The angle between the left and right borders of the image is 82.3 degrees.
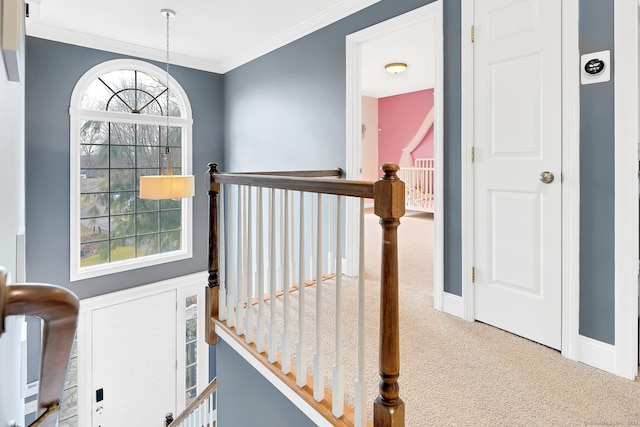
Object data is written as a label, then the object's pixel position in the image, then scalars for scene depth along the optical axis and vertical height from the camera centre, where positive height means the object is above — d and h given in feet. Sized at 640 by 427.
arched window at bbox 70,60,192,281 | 13.52 +1.65
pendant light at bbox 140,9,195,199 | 10.00 +0.52
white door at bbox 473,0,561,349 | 6.34 +0.72
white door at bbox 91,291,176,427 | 13.70 -6.14
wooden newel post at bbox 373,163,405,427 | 3.86 -1.31
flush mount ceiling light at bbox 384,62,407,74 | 17.15 +6.51
